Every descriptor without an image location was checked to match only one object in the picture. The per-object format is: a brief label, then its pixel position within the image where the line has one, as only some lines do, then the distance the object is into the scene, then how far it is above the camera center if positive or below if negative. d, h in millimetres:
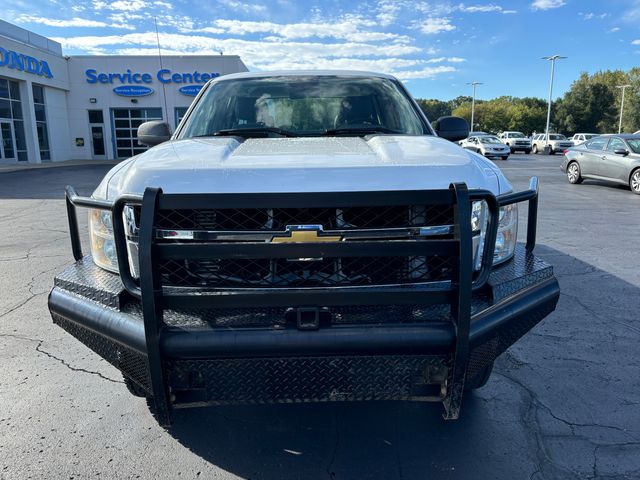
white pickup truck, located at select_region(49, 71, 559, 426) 1879 -592
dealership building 27281 +2474
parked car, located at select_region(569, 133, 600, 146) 42347 -121
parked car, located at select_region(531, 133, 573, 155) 38656 -580
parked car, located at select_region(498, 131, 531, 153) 39875 -482
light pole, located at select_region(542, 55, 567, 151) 52734 +8130
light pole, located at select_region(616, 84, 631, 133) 59094 +3723
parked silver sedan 12789 -677
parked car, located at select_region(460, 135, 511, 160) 30234 -661
